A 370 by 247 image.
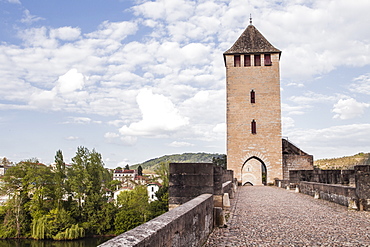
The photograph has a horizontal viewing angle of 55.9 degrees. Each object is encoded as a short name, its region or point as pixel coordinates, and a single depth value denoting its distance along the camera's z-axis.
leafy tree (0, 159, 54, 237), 42.19
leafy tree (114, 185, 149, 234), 43.33
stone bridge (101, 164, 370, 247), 3.46
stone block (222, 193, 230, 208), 9.90
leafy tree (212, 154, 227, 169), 66.26
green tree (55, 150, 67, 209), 45.06
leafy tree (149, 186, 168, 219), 44.28
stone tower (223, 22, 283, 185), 30.34
